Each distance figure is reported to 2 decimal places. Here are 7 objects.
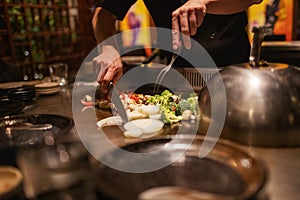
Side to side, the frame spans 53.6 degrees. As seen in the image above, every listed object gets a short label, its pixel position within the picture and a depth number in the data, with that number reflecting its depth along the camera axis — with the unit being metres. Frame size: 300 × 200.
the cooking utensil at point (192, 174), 0.80
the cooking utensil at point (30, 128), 1.26
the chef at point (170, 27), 1.95
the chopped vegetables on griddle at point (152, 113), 1.31
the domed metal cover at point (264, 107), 1.13
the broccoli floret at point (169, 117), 1.43
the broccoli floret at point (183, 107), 1.52
